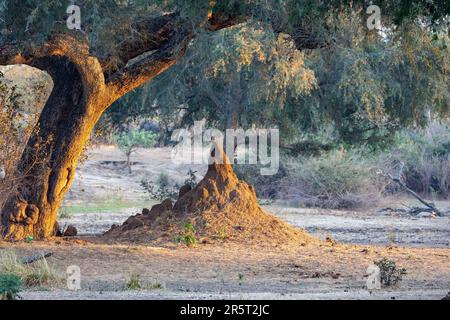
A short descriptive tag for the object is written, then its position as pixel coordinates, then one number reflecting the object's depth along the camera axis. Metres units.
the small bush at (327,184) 30.72
